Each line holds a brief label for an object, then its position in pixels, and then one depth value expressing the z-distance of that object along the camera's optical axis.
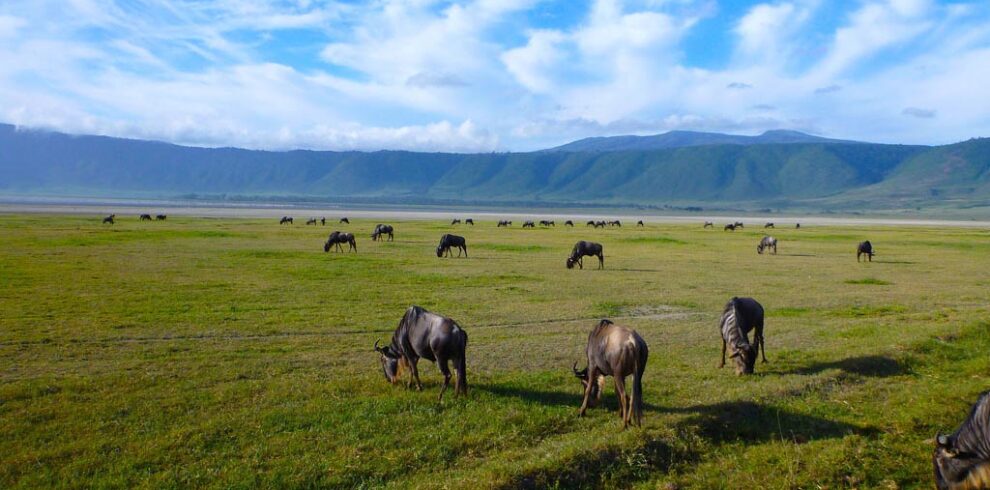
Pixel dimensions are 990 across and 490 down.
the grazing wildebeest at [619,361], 9.57
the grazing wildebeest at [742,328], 12.87
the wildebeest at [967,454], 7.39
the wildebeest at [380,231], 52.00
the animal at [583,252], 33.06
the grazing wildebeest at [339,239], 40.79
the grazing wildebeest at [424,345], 11.02
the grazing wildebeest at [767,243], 43.22
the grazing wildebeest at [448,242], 37.88
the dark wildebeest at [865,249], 37.50
